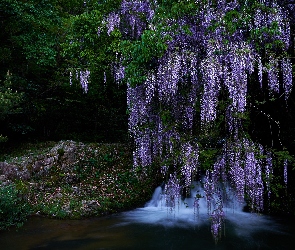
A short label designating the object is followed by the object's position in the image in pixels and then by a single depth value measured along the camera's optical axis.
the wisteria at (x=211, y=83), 7.04
